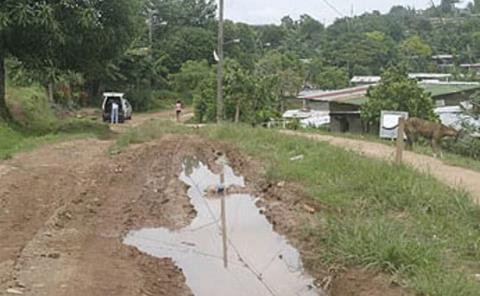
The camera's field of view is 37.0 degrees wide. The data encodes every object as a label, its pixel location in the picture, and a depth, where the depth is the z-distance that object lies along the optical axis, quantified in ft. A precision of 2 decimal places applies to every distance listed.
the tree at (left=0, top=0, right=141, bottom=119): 65.77
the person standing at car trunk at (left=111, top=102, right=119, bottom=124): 113.39
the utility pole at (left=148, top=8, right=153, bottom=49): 202.08
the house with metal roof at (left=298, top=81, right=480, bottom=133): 123.85
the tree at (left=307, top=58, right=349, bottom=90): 204.95
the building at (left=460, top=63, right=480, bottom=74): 197.18
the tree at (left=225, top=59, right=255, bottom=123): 104.83
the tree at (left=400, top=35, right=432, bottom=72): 215.22
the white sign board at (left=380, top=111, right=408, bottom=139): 75.14
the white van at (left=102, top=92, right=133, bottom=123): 116.26
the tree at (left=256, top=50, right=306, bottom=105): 180.86
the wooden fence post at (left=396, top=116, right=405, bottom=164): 42.99
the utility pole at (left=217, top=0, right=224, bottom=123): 93.20
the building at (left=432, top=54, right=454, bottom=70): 221.66
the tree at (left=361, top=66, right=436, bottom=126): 94.32
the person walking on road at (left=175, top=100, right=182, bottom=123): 127.46
